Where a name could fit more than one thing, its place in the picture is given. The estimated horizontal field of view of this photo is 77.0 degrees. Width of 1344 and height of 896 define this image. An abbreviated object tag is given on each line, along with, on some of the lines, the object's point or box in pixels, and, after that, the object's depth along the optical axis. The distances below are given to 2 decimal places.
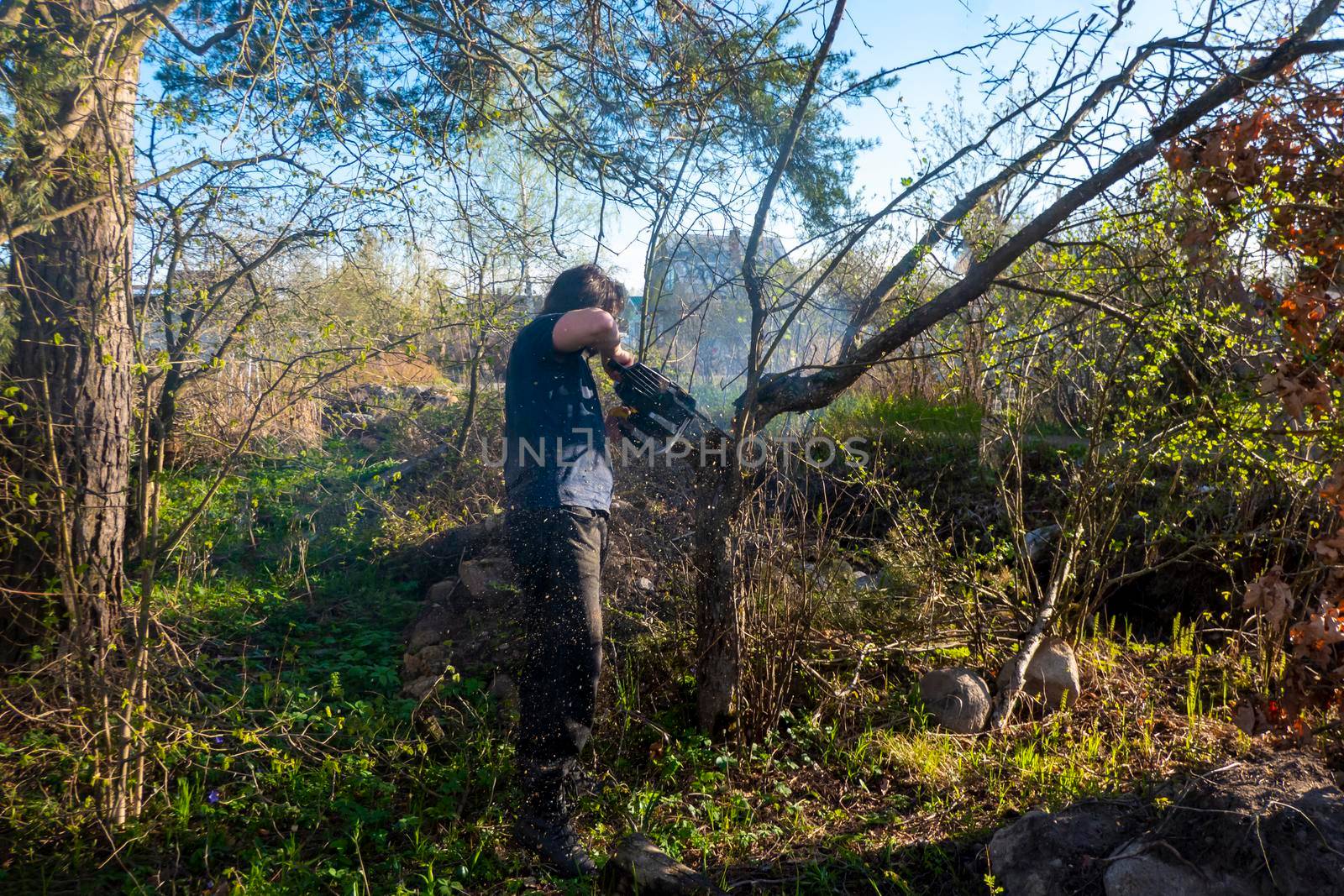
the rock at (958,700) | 3.66
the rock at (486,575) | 4.55
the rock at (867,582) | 4.67
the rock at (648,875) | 2.51
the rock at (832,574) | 3.93
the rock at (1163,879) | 2.26
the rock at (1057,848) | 2.39
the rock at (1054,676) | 3.81
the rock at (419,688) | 3.83
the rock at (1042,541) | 5.27
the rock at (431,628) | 4.37
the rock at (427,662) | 4.06
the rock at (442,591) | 4.78
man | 2.85
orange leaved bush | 2.20
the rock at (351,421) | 7.17
